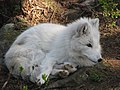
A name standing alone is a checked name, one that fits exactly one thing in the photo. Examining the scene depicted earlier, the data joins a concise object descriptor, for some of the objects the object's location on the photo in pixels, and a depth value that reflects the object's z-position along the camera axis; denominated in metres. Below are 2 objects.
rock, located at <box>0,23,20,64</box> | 9.94
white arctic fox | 8.04
